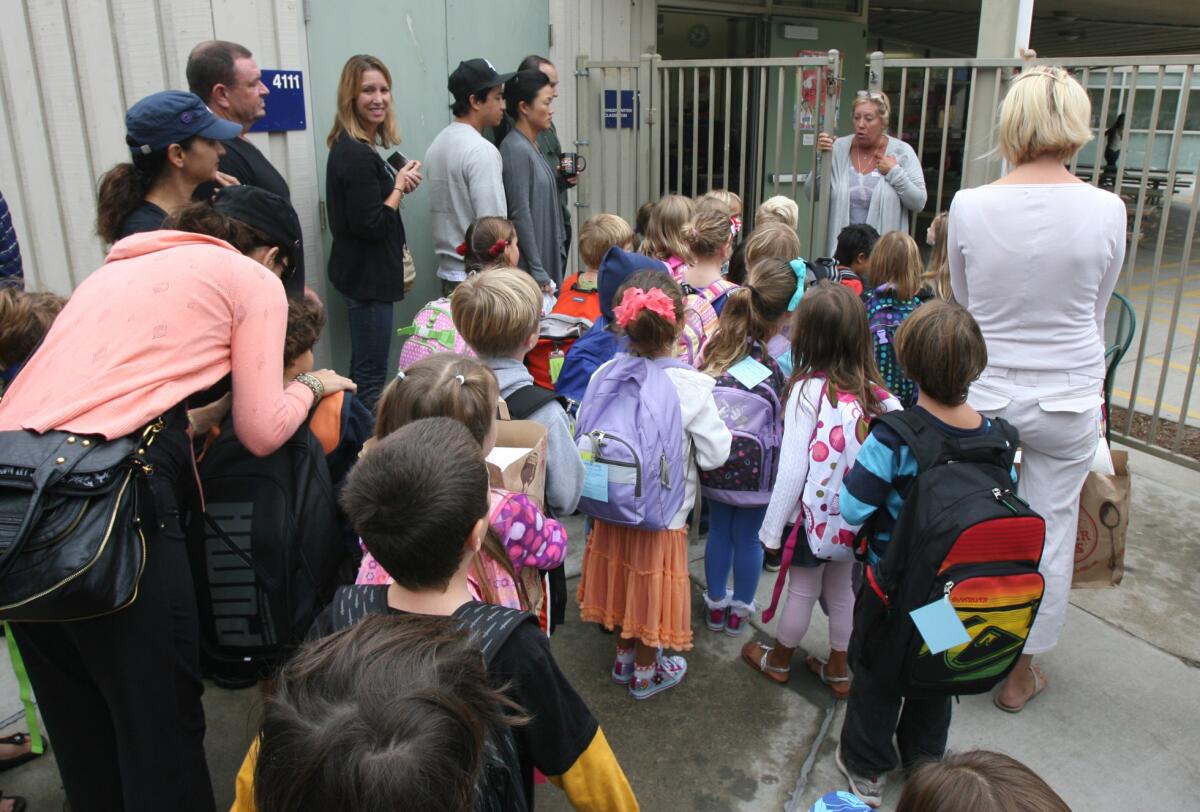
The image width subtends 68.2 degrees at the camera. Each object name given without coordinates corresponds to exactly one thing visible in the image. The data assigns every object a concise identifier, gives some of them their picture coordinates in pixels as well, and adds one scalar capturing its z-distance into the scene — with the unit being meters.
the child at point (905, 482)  2.34
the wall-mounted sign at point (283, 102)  4.66
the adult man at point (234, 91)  3.66
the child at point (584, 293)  3.79
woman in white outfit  2.67
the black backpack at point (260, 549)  2.15
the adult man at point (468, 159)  4.86
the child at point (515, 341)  2.54
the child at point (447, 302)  3.67
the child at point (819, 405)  2.75
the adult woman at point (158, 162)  2.62
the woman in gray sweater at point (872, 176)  4.99
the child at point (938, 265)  3.93
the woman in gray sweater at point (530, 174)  5.18
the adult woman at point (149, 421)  1.87
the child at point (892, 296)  3.68
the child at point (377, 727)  0.97
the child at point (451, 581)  1.52
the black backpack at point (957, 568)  2.17
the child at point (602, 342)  3.42
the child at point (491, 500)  2.02
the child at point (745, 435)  3.11
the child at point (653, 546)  2.82
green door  4.97
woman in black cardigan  4.43
